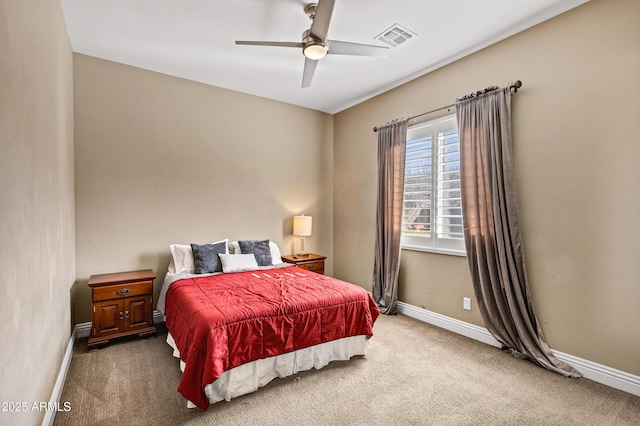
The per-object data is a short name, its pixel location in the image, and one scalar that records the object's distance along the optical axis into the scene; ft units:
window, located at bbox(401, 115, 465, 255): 11.62
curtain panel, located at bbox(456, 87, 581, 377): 9.32
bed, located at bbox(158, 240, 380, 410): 7.00
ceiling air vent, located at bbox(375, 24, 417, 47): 9.67
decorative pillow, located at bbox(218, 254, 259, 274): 12.28
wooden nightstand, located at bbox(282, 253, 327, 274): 14.70
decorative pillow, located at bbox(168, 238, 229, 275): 12.16
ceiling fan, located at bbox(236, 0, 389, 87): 7.47
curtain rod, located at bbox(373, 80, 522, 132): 9.48
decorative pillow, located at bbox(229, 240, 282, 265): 13.65
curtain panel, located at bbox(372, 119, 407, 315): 13.37
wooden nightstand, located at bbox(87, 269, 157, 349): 10.02
